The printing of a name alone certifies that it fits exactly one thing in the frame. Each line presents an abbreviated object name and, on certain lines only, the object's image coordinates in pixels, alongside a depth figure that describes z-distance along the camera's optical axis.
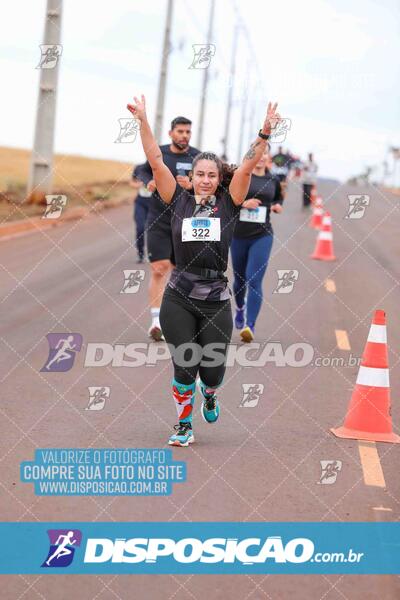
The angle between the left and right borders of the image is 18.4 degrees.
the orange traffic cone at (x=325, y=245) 24.94
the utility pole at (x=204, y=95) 61.97
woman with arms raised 8.17
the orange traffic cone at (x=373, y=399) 9.00
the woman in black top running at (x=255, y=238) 12.72
